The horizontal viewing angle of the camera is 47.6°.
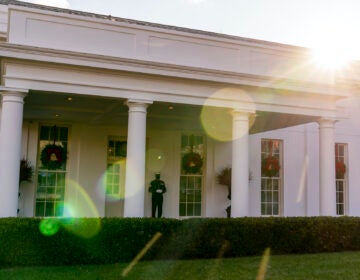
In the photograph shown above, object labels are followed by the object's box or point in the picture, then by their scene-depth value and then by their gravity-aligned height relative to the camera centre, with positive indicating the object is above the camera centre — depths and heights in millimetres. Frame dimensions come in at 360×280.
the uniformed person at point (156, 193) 13935 -698
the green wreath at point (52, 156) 13094 +463
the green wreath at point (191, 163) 14836 +402
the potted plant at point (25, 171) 12625 -34
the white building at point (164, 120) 8906 +1682
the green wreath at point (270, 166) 15656 +372
